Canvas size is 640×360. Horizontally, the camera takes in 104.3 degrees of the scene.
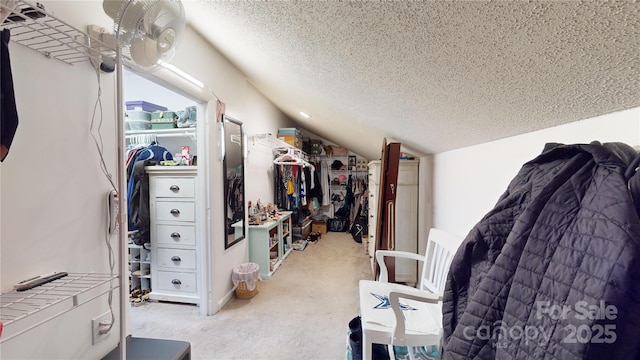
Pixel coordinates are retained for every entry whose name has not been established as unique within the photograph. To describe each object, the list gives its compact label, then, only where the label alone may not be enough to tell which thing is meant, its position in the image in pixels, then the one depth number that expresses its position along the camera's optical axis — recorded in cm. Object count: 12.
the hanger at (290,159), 394
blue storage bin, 282
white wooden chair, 125
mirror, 264
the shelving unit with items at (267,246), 318
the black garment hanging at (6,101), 71
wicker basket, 268
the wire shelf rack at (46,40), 84
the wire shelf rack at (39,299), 87
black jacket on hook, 43
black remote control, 92
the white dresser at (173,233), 254
